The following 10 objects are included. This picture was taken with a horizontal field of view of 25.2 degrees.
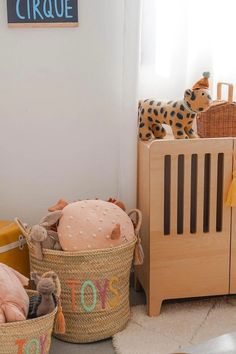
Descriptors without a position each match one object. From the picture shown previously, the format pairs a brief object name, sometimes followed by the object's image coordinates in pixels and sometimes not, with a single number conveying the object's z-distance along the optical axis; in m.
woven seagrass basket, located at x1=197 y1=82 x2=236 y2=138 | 2.02
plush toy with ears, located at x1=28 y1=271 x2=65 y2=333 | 1.56
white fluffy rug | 1.76
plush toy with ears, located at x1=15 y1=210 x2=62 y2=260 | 1.75
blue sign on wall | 2.06
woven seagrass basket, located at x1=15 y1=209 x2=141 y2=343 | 1.75
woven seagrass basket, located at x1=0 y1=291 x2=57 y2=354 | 1.44
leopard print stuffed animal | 1.92
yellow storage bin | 1.89
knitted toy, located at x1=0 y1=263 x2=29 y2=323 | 1.47
